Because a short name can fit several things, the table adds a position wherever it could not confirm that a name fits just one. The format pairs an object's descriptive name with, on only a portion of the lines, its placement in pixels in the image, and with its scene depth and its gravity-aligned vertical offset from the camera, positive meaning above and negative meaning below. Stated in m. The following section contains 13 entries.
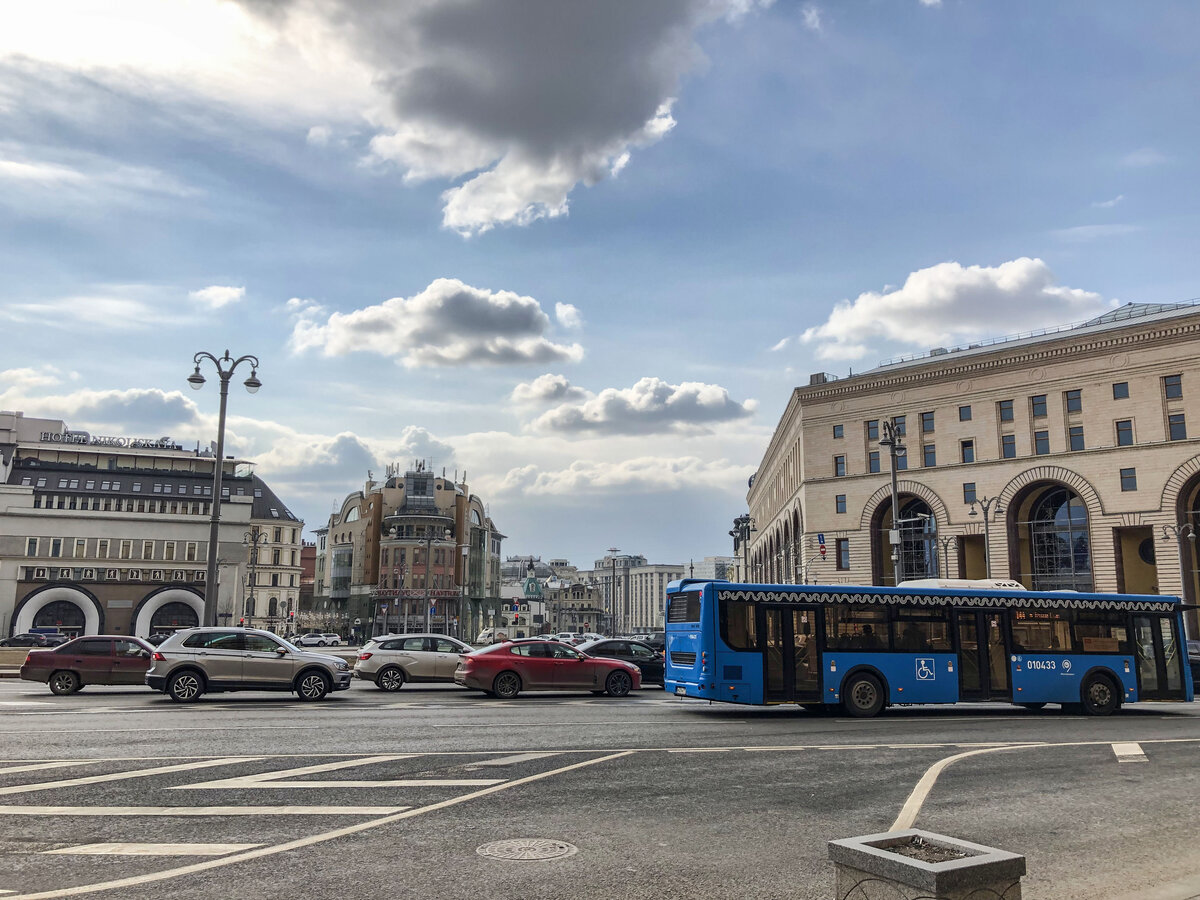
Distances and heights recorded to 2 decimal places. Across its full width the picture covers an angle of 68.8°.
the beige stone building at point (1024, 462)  59.62 +9.73
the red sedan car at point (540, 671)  21.89 -1.96
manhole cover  6.83 -2.02
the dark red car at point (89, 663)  21.78 -1.65
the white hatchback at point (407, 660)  24.31 -1.80
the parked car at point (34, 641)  40.22 -2.37
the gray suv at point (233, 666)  19.23 -1.56
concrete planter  4.05 -1.31
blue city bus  18.33 -1.19
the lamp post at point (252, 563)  90.84 +3.51
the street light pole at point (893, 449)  32.38 +5.49
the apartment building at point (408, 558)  104.94 +4.57
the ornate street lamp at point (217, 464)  26.92 +4.12
